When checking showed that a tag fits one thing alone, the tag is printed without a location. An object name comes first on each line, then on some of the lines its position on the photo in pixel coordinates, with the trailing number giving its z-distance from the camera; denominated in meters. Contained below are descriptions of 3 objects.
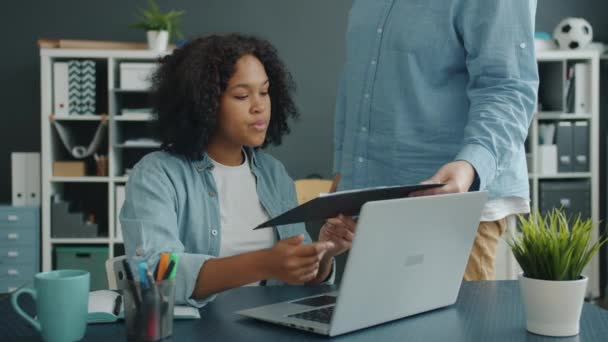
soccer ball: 8.03
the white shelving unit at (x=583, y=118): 7.96
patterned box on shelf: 7.90
